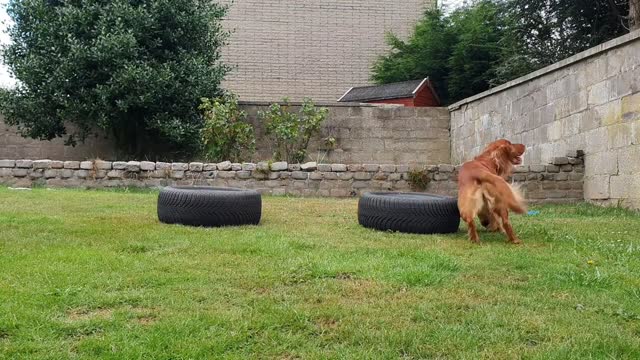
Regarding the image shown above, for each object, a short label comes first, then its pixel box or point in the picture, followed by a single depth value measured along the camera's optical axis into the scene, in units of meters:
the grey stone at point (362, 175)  10.18
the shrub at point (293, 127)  11.82
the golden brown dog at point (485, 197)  4.84
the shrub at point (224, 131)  11.29
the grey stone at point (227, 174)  10.17
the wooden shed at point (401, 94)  14.45
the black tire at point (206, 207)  5.50
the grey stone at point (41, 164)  10.31
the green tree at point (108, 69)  11.20
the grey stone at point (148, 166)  10.27
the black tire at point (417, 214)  5.37
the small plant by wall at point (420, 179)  9.93
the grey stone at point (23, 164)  10.34
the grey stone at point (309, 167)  10.23
